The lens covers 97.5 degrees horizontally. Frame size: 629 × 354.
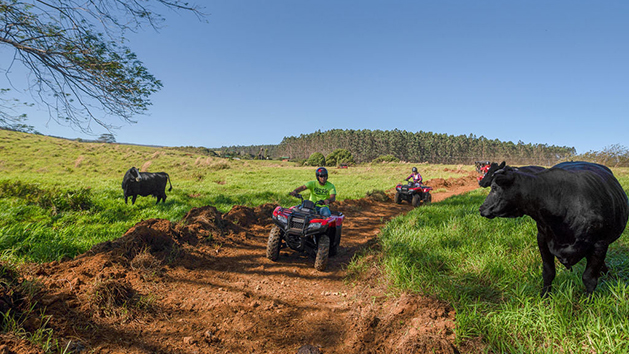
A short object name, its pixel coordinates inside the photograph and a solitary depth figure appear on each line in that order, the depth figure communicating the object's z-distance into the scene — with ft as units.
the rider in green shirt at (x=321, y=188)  18.43
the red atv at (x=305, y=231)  14.75
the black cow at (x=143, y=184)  30.07
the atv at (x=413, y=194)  39.06
